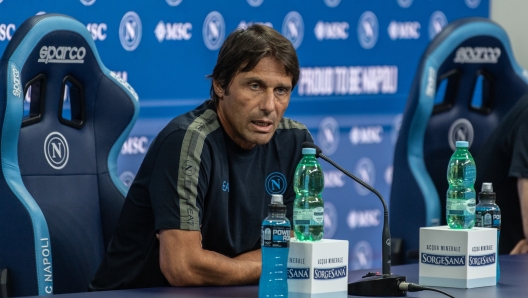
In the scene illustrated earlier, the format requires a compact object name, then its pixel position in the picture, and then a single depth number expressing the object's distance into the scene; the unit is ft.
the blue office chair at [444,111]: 23.82
